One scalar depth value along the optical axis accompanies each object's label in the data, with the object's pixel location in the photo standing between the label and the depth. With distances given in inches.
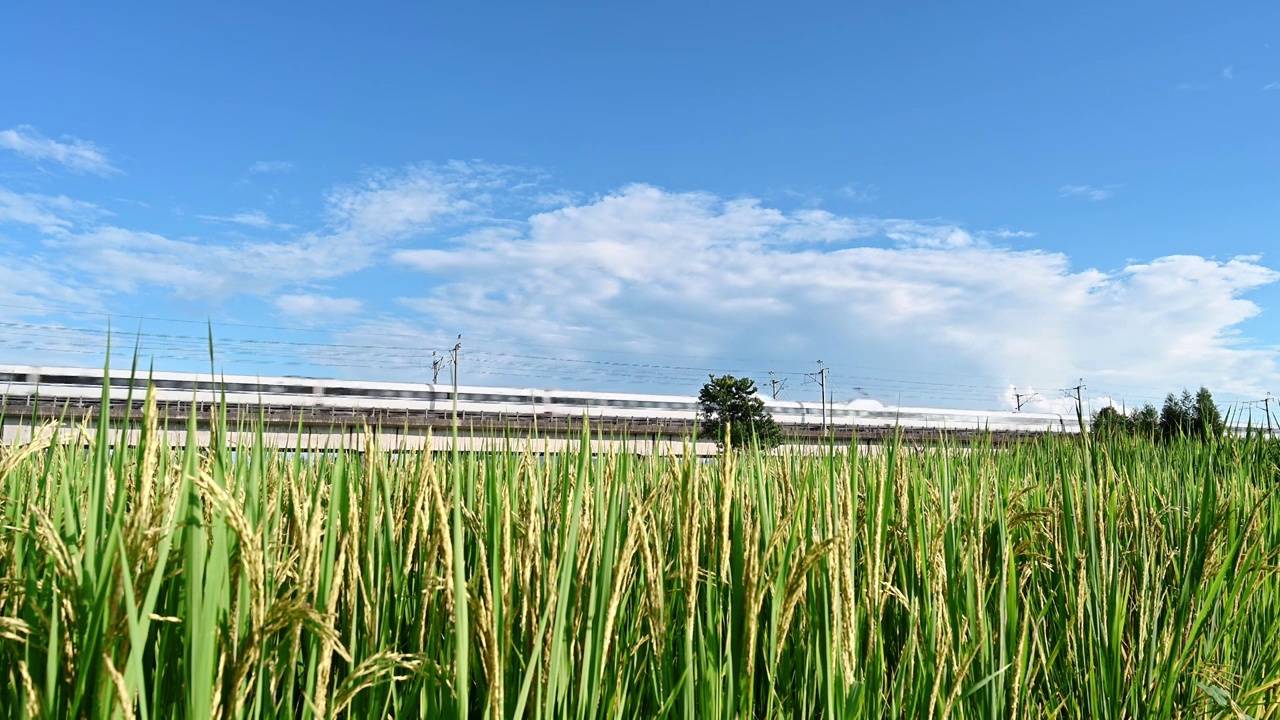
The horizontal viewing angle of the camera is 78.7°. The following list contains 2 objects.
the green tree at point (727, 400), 1148.5
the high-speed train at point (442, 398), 1489.9
